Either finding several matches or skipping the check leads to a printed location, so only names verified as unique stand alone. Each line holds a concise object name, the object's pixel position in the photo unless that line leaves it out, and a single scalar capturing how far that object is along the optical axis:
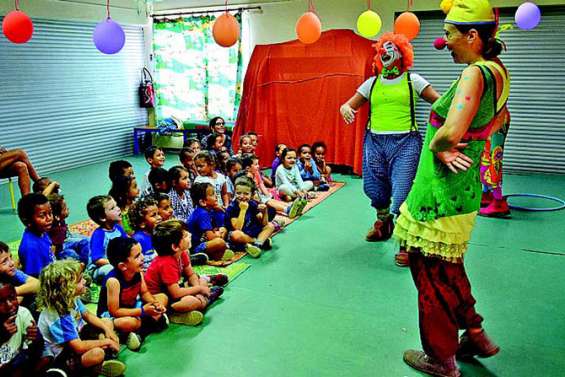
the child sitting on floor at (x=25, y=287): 2.78
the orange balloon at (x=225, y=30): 5.37
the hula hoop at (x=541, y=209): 5.34
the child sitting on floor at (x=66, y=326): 2.31
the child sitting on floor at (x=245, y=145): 5.95
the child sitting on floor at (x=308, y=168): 6.32
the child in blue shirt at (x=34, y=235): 3.02
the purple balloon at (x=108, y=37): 4.92
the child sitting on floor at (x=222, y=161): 5.37
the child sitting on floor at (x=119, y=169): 4.45
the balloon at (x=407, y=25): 5.54
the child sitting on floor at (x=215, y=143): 5.79
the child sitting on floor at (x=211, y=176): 4.68
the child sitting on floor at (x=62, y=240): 3.64
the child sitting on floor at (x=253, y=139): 6.09
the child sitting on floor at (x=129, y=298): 2.68
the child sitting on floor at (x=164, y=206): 3.73
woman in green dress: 2.07
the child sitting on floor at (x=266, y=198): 5.09
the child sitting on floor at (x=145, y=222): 3.45
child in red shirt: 2.96
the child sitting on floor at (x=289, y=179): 5.73
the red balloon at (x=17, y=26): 4.86
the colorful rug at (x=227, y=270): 3.69
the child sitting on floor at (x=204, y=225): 3.92
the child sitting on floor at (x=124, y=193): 4.00
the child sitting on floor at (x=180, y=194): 4.19
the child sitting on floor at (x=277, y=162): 6.00
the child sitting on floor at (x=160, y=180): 4.26
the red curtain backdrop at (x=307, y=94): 7.02
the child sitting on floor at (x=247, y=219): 4.16
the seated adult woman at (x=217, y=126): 5.94
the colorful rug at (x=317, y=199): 5.03
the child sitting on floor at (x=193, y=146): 5.23
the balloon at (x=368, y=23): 5.52
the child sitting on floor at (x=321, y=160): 6.64
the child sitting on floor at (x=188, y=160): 5.10
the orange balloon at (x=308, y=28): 5.50
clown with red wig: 3.85
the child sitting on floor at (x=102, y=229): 3.32
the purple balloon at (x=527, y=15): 5.21
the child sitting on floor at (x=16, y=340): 2.19
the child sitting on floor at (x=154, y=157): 4.72
